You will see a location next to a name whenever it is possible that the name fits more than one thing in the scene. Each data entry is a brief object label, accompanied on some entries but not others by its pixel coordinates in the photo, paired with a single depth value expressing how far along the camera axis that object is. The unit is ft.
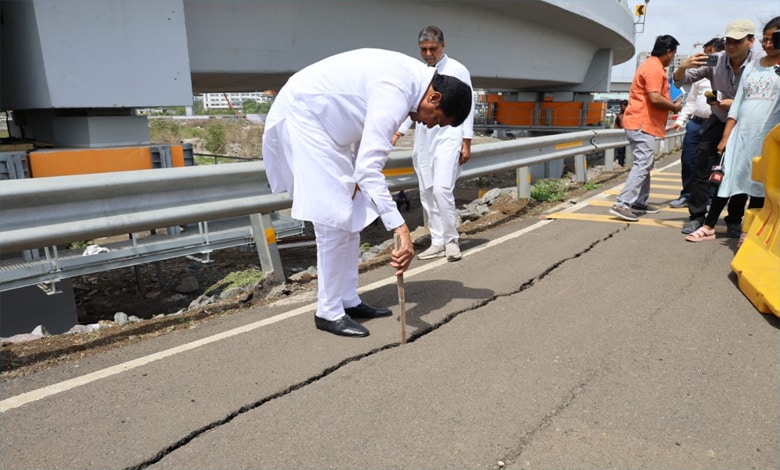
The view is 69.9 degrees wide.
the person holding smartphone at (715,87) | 16.84
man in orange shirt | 20.10
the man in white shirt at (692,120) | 22.65
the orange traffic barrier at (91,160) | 21.25
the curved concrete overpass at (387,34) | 28.30
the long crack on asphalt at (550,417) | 7.09
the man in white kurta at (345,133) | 9.59
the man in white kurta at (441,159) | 16.19
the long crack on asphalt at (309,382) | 7.21
